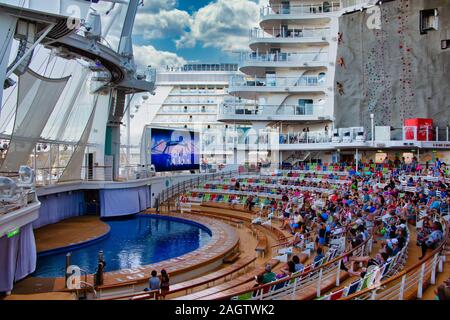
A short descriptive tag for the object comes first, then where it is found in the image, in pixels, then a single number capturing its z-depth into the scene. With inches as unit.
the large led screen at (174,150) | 1032.2
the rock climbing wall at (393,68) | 1111.0
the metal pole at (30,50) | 470.3
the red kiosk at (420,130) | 1057.5
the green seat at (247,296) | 287.4
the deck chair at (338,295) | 266.0
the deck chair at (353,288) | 268.4
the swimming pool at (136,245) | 530.9
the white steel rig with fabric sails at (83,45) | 456.1
